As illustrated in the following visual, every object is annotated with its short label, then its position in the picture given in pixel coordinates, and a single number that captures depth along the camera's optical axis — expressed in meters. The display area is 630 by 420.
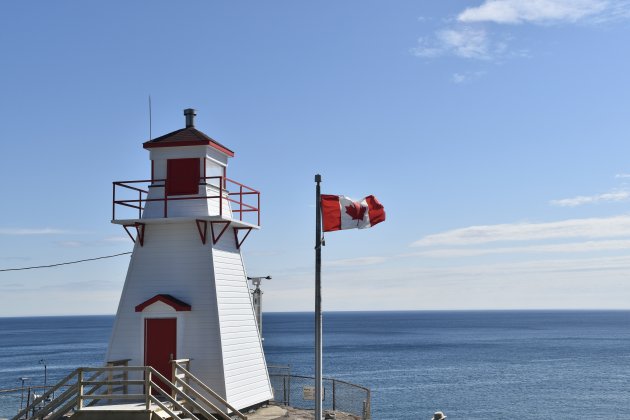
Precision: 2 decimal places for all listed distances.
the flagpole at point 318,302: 18.38
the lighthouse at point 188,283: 24.75
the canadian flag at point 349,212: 19.94
